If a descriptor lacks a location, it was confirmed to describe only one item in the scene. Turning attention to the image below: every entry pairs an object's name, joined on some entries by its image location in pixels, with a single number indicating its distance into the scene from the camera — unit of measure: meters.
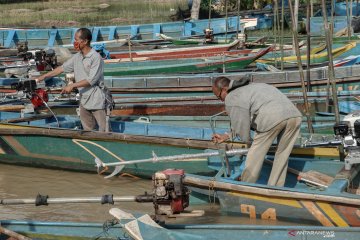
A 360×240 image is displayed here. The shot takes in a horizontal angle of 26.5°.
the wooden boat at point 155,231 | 6.96
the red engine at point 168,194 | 7.34
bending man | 7.69
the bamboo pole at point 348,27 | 19.58
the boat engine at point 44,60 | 14.99
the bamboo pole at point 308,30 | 10.60
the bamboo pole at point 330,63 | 9.14
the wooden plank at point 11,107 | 12.70
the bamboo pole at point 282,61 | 15.20
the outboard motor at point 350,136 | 7.96
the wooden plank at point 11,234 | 7.17
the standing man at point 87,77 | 10.12
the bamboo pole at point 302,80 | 10.05
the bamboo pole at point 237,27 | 22.32
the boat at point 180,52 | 19.22
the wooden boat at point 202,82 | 13.98
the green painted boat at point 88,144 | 10.09
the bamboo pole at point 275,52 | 16.23
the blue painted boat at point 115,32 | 25.80
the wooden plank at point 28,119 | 11.55
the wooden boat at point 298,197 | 7.42
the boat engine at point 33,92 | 11.48
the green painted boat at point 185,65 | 17.02
